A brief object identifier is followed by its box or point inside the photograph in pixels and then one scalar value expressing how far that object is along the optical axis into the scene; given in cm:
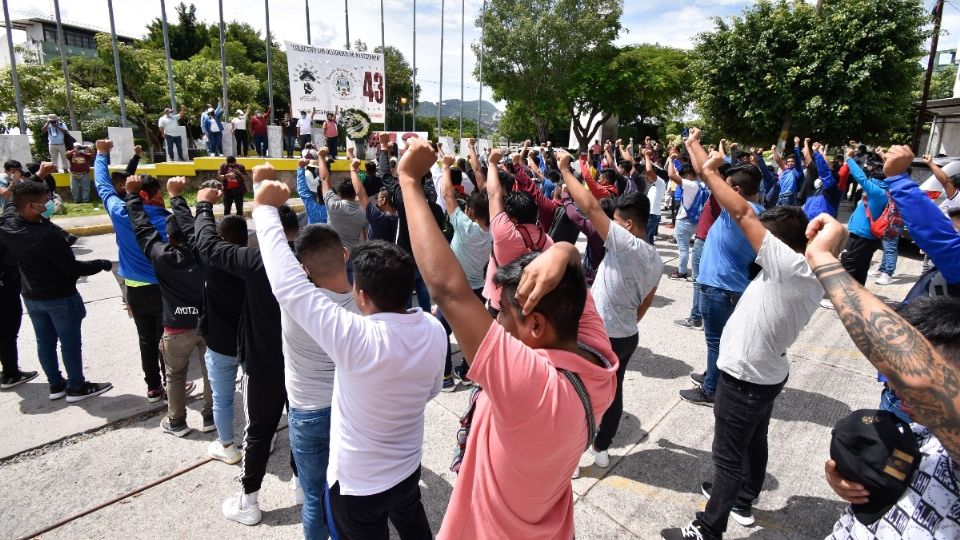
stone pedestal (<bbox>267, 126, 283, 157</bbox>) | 1898
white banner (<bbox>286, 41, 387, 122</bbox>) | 1847
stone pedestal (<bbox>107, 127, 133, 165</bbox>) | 1575
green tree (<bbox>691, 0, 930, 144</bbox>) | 1553
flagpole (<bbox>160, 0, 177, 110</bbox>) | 1584
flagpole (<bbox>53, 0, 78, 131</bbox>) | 1385
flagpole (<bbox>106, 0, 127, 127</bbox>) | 1504
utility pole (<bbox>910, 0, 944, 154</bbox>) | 1739
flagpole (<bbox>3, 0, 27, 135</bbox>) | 1334
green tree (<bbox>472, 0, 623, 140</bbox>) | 3534
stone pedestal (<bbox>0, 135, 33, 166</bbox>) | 1319
